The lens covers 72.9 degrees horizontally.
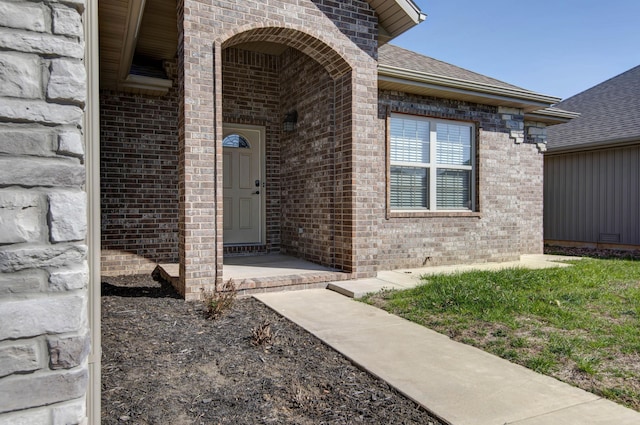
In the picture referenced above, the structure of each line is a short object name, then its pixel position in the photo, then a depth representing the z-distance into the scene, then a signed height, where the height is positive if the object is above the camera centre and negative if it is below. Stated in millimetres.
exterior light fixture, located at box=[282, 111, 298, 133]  7266 +1467
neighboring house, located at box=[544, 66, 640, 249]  9766 +758
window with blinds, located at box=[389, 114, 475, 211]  7215 +765
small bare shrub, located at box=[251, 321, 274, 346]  3477 -1034
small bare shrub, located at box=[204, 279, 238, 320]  4184 -941
